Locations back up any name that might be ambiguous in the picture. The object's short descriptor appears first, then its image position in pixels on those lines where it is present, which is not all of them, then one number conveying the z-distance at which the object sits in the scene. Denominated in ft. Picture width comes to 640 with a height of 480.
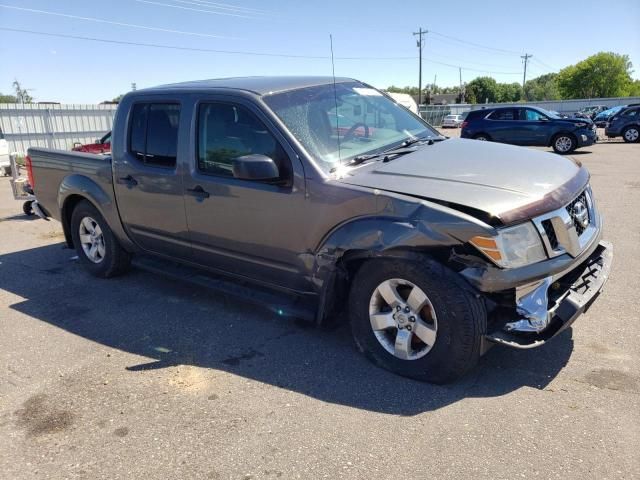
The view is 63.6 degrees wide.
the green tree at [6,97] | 242.04
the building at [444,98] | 378.53
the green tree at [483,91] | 392.37
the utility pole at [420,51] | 220.37
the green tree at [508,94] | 398.62
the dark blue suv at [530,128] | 57.57
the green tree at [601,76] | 320.70
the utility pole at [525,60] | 354.00
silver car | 170.43
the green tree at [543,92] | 386.03
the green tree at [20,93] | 218.54
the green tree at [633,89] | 333.60
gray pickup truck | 9.76
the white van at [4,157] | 51.65
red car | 40.11
